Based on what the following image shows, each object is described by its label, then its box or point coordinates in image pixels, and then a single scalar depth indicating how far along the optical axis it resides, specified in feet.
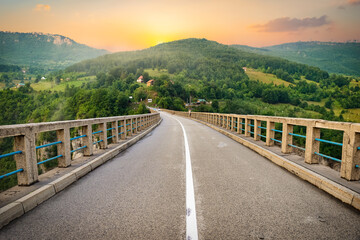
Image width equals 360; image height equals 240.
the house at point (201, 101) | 499.10
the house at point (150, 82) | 604.99
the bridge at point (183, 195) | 9.91
